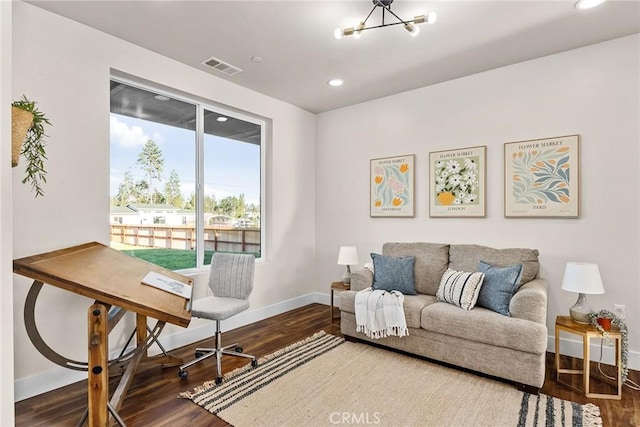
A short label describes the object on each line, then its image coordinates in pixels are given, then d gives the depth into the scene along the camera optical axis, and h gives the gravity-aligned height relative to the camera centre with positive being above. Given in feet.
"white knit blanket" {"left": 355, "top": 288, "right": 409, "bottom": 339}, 10.01 -3.05
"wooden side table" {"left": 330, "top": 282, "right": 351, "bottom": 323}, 13.14 -2.88
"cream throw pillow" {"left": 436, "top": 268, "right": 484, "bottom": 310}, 9.66 -2.22
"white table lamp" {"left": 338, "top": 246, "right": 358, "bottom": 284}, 13.50 -1.80
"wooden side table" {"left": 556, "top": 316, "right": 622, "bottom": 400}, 7.93 -3.10
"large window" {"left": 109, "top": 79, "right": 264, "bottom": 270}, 10.30 +1.19
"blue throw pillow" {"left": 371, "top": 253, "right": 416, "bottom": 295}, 11.32 -2.06
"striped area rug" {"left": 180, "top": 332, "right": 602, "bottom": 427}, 7.13 -4.31
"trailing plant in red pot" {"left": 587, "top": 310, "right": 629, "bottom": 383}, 8.07 -2.74
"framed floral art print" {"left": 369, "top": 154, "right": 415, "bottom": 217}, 13.48 +1.08
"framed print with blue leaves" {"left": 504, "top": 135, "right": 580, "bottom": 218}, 10.18 +1.11
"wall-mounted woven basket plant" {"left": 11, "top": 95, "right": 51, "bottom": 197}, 4.66 +1.26
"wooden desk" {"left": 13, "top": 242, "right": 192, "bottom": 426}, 5.86 -1.62
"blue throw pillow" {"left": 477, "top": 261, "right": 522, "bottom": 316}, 9.21 -2.07
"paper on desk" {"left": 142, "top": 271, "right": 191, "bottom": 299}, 7.39 -1.63
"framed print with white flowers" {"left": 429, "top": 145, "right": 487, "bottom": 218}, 11.81 +1.10
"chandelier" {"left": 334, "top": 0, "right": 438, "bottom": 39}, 7.65 +4.53
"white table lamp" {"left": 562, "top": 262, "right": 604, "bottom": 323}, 8.37 -1.76
